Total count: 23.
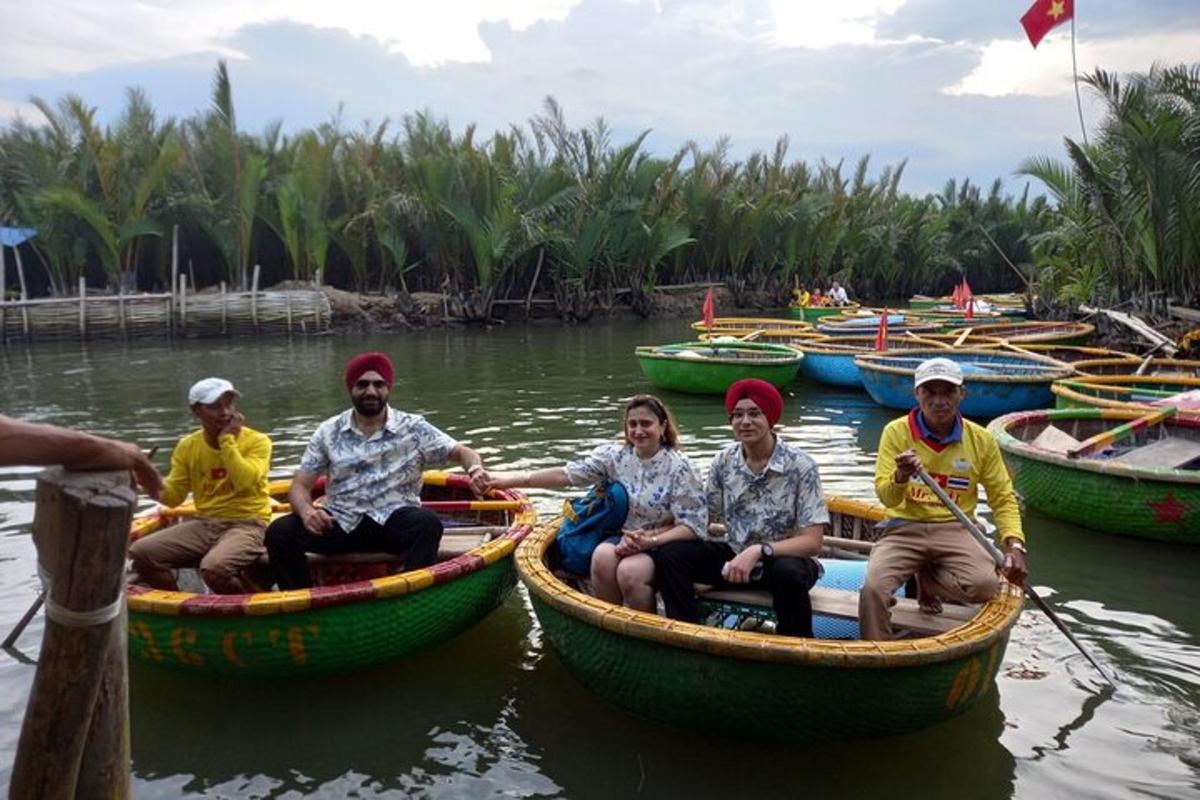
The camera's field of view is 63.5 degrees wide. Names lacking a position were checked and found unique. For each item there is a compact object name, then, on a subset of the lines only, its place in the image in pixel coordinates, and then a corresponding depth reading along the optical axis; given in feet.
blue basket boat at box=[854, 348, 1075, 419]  35.78
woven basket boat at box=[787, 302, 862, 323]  83.63
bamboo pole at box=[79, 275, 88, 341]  71.36
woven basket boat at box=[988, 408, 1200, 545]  20.65
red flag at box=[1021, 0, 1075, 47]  53.26
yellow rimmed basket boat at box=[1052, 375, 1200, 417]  27.14
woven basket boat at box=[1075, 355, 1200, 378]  36.42
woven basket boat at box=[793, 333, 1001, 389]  45.26
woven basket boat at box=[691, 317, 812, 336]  57.31
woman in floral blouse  14.33
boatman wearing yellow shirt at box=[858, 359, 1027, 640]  14.19
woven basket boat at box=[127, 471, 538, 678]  13.78
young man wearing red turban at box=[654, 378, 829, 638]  13.75
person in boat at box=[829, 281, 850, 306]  96.22
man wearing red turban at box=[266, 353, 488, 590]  15.93
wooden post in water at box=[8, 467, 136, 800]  6.89
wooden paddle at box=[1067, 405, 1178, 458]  23.31
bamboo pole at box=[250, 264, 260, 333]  76.59
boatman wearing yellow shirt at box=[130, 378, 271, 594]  15.66
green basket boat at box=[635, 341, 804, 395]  41.65
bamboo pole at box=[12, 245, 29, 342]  70.38
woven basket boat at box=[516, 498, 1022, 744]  11.72
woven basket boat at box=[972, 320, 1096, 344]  51.63
